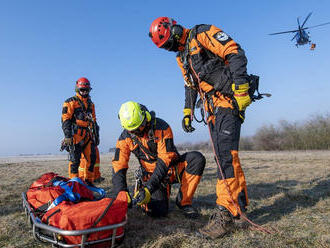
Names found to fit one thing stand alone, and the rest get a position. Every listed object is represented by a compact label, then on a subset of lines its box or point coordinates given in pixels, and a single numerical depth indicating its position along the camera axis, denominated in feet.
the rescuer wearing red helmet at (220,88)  9.43
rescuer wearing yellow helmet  11.39
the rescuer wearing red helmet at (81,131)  20.36
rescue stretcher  6.78
